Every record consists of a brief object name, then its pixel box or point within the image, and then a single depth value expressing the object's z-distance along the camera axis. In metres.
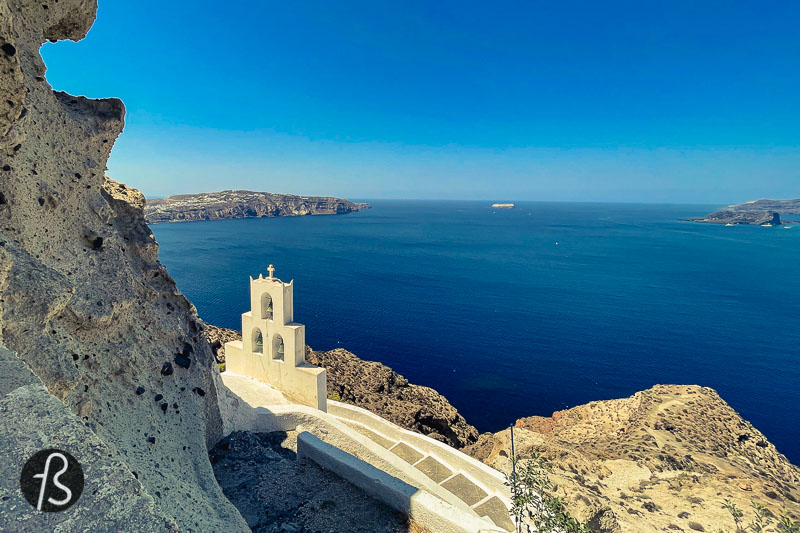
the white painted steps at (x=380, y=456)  8.67
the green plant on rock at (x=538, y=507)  7.29
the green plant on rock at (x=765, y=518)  10.29
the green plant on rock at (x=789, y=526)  6.30
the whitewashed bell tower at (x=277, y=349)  17.00
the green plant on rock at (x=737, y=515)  10.97
